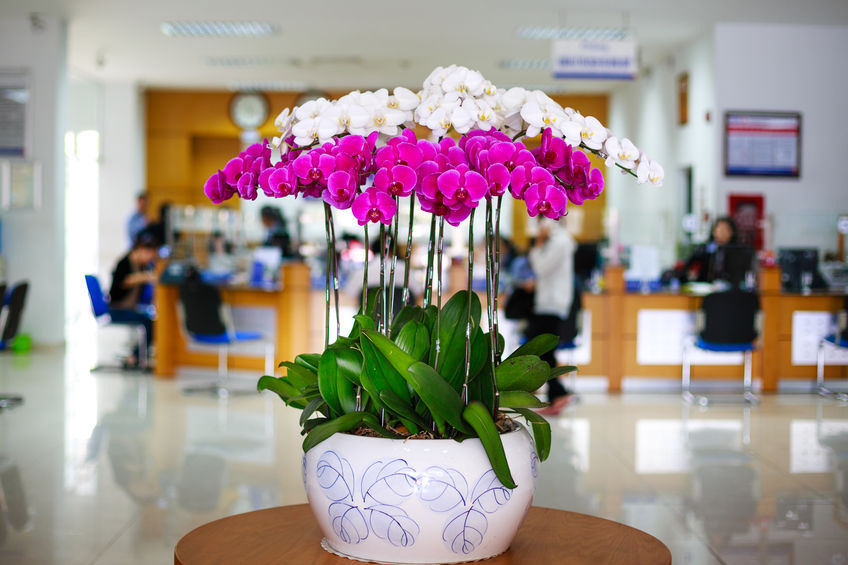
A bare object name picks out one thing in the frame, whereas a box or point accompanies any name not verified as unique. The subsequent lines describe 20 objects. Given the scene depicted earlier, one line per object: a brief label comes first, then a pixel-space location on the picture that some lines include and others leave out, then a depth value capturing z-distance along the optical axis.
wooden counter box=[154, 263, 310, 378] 8.09
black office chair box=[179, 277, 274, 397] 7.33
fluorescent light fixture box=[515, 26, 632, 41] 10.48
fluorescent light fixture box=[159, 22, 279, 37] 10.77
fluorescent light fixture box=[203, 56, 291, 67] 12.83
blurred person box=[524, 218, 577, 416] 6.44
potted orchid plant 1.42
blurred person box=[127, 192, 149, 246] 11.08
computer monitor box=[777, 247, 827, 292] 8.24
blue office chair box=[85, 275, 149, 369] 8.12
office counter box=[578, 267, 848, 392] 7.85
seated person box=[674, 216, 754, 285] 8.02
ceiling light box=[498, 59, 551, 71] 12.68
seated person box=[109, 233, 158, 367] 8.29
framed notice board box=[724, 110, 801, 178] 10.26
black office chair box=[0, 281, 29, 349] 6.48
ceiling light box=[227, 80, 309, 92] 14.64
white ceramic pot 1.42
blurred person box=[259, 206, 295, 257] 9.42
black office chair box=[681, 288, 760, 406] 7.24
